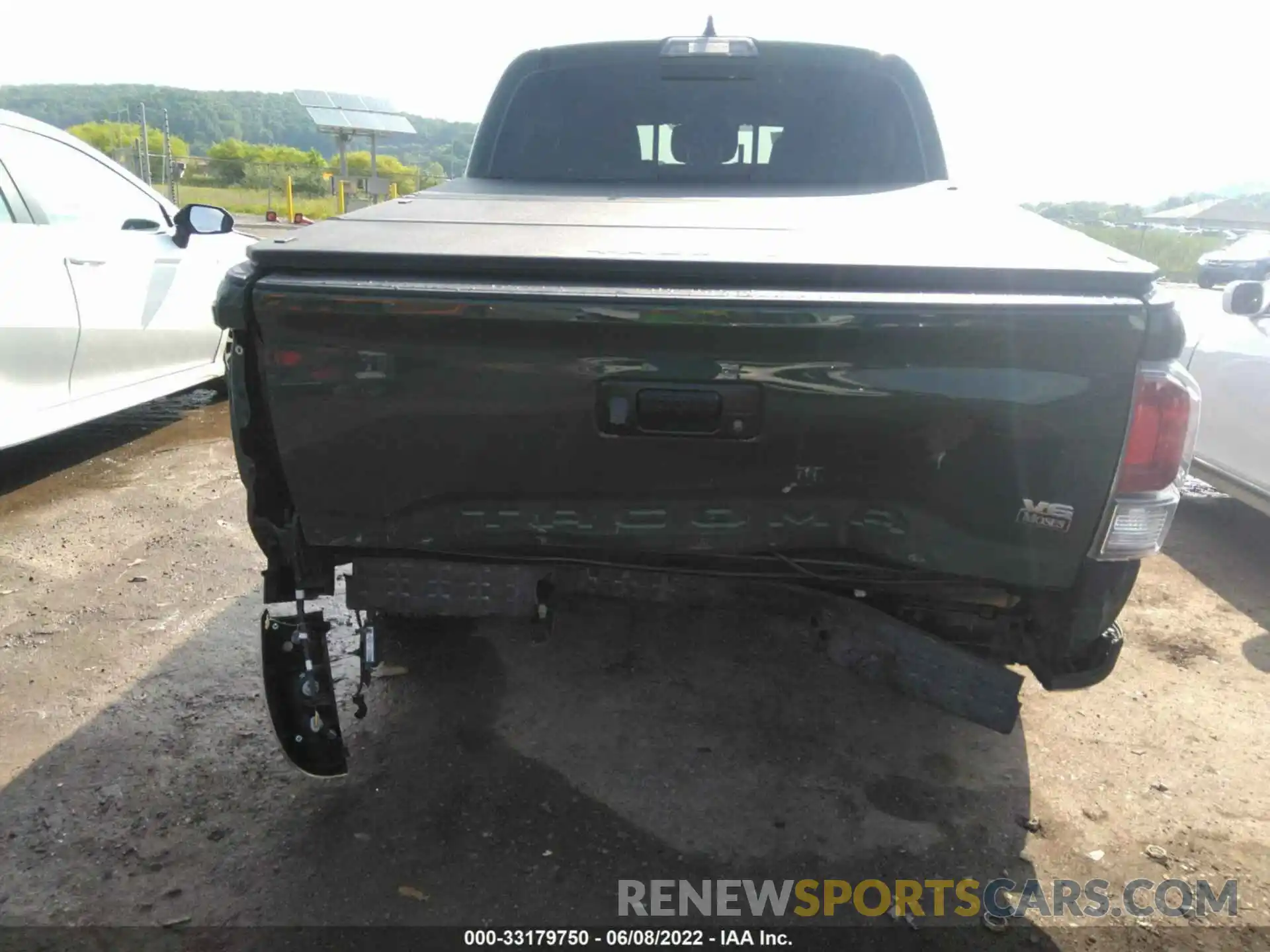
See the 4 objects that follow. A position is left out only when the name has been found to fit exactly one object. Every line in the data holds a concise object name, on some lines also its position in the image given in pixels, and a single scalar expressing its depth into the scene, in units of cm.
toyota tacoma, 188
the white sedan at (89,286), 437
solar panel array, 2833
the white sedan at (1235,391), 425
